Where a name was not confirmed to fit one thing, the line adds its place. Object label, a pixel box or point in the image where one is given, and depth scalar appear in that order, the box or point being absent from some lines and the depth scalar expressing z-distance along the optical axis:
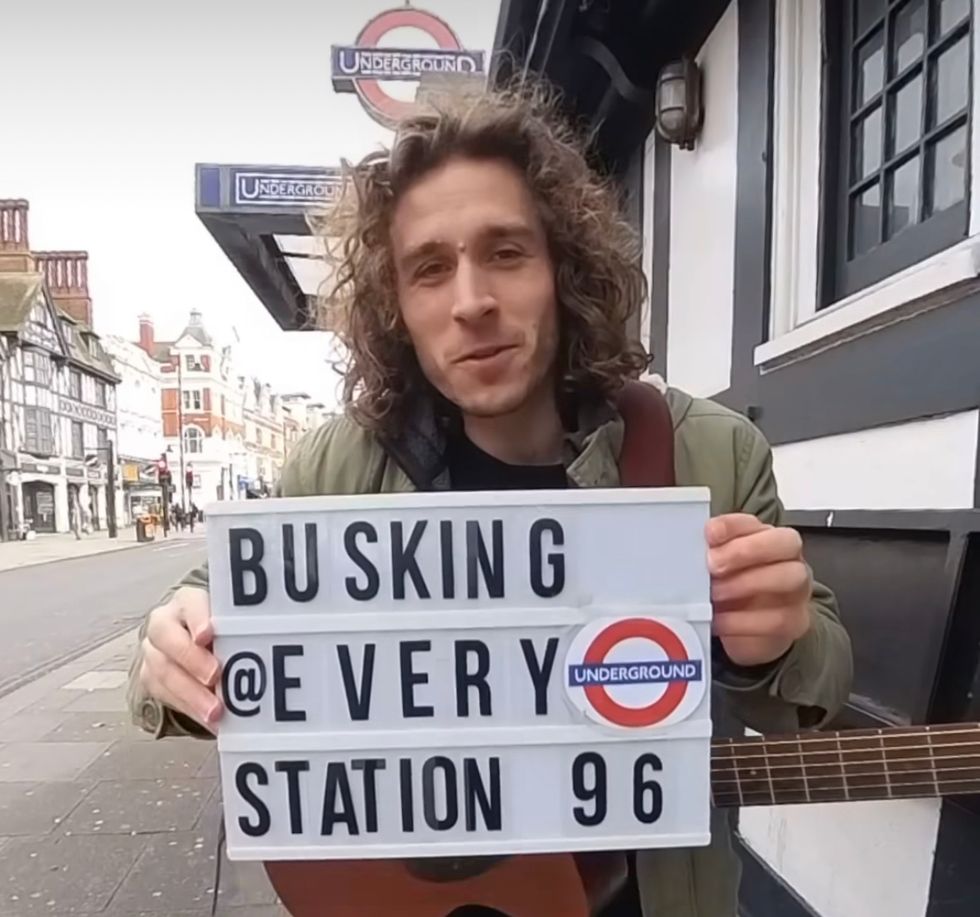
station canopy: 4.99
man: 1.06
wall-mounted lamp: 3.16
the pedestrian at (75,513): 38.13
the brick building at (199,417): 55.28
